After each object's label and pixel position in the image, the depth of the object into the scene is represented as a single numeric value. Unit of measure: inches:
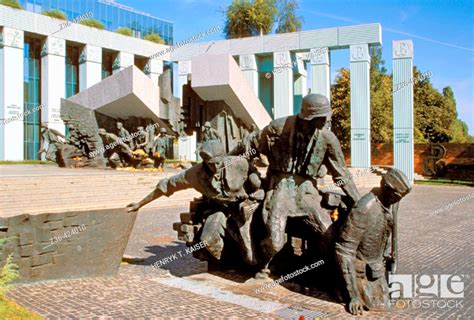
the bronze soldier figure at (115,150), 729.6
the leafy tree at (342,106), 1357.0
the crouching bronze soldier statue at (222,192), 226.5
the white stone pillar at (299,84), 1200.8
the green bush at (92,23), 1165.1
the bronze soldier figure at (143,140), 738.8
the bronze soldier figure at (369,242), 189.0
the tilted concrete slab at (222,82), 568.4
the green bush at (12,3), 994.1
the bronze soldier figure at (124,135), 736.3
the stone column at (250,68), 1086.4
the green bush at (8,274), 170.0
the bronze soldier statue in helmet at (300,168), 209.2
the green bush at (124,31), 1238.8
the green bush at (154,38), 1310.3
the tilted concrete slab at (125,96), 669.3
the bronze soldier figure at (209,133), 568.4
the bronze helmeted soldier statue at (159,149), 748.6
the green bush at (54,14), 1099.1
